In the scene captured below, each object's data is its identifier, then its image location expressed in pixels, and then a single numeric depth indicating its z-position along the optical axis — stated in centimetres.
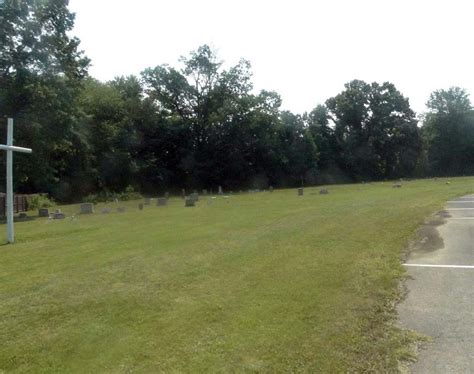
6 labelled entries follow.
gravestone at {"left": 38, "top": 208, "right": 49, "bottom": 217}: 2481
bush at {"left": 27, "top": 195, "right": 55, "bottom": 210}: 3236
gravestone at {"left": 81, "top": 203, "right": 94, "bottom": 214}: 2475
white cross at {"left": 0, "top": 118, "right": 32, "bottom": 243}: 1170
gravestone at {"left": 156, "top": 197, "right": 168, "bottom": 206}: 2728
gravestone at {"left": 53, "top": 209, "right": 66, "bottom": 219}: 2200
